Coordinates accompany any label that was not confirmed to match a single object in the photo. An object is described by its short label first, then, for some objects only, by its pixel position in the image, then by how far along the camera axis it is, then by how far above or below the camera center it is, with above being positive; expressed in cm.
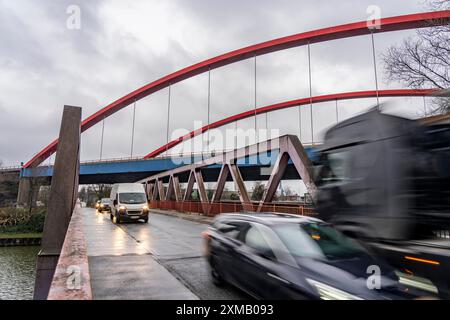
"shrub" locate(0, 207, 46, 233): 3781 -273
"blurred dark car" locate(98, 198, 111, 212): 3842 -90
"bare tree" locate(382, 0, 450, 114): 1755 +854
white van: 1938 -26
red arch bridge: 1812 +619
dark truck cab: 503 +13
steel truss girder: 1519 +207
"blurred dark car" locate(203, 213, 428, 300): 375 -88
